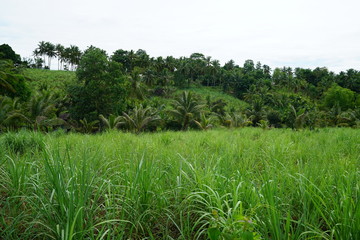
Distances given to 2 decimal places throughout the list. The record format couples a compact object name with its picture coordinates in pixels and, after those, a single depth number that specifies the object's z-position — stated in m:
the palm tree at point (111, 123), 17.98
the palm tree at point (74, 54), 65.88
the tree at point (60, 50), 67.69
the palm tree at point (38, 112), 15.70
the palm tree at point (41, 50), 69.62
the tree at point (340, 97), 47.38
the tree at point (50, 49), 69.31
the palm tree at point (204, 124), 21.17
